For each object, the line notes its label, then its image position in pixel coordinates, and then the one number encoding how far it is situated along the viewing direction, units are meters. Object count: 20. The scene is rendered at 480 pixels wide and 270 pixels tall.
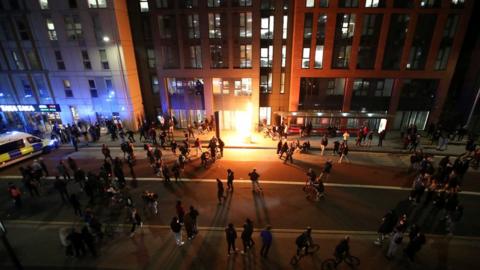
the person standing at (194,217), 10.75
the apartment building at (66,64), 23.00
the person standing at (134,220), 10.93
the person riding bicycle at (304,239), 9.18
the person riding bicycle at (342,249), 8.86
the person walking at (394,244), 9.30
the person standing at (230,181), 13.79
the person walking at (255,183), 13.88
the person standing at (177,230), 9.86
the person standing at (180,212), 10.91
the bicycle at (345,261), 9.42
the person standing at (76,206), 11.88
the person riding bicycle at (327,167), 14.72
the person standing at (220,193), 12.88
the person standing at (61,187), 12.92
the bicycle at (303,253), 9.64
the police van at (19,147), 17.94
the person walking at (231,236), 9.35
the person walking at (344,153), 18.05
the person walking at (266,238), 9.40
